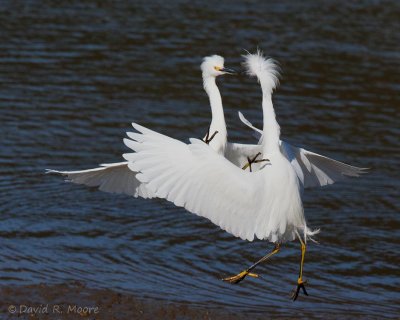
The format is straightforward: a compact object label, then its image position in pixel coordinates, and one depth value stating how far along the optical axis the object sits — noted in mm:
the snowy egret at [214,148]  17797
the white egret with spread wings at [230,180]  15180
